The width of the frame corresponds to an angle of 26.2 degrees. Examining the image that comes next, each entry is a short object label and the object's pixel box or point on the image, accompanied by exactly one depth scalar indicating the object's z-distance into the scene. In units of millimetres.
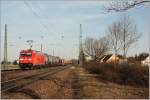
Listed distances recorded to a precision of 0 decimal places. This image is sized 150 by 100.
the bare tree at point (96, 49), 84744
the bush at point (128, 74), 24292
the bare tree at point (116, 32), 49656
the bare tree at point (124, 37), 47297
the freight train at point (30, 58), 53188
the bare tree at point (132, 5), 14448
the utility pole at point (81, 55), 87750
